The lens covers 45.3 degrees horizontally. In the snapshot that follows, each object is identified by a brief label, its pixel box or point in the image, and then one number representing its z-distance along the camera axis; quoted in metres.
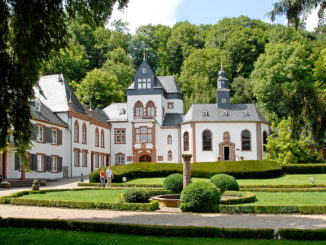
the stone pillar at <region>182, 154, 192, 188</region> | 19.16
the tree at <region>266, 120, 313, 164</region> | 42.12
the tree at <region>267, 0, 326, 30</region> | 10.55
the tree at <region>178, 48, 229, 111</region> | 68.88
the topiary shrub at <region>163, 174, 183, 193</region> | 22.39
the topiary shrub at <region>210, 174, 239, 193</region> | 22.16
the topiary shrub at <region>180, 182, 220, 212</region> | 16.20
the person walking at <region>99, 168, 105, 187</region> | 28.33
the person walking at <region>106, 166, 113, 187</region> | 29.61
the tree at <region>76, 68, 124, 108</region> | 63.31
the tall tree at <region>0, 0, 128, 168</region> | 10.76
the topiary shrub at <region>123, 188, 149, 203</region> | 17.95
